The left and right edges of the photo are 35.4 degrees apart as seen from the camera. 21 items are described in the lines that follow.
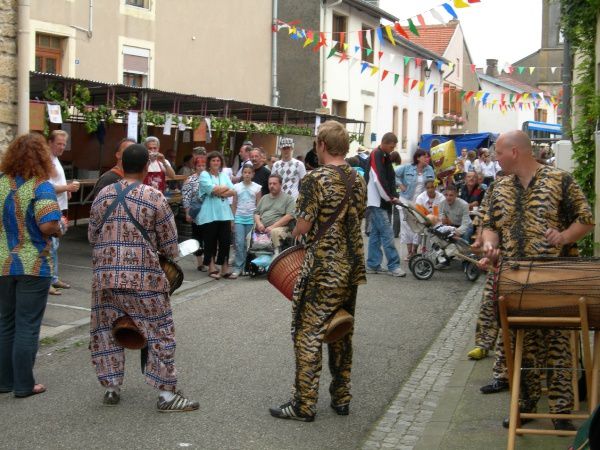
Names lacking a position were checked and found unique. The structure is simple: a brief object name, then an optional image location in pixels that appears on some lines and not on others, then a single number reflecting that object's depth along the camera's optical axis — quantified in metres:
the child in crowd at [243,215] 13.56
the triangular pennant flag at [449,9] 16.50
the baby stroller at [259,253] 13.30
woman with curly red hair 6.58
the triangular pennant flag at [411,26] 18.47
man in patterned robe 6.23
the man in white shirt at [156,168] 14.17
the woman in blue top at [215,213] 13.30
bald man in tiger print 5.73
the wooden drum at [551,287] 4.88
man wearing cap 14.73
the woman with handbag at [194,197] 13.52
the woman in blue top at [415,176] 16.27
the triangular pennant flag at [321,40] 27.89
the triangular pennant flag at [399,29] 18.05
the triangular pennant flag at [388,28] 19.69
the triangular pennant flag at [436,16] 17.05
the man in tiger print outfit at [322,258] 6.11
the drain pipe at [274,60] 27.50
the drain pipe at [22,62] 9.84
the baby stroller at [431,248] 13.66
